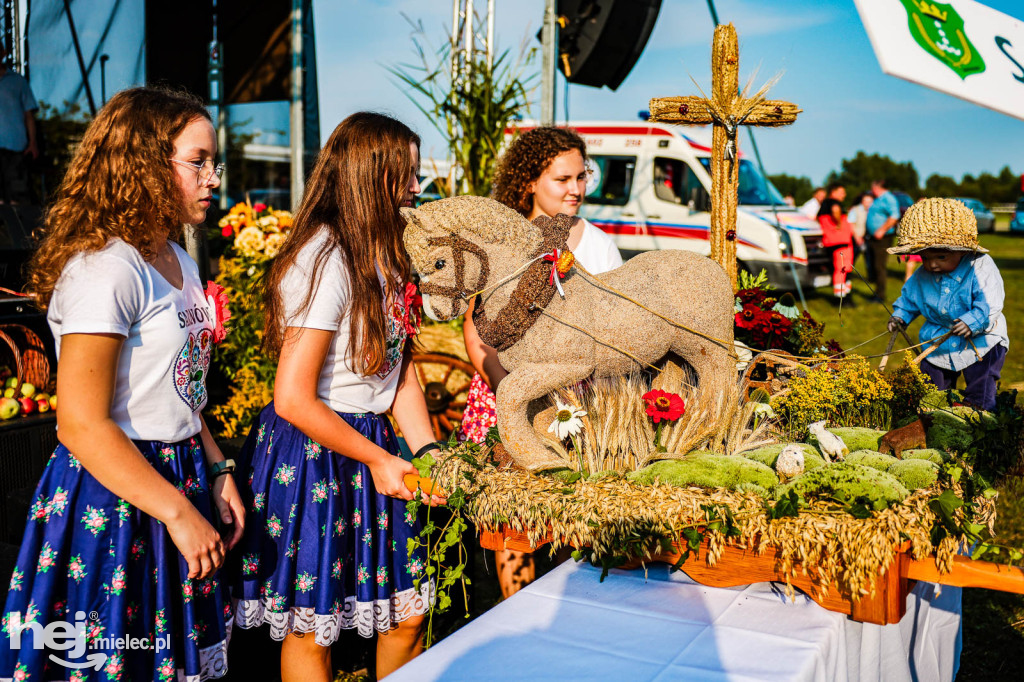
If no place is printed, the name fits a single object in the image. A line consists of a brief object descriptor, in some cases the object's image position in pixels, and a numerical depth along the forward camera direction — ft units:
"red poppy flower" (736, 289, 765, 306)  8.23
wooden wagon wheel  13.84
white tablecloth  4.27
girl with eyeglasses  4.51
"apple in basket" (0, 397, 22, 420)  11.43
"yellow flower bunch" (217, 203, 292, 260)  14.94
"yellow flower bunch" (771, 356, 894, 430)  6.98
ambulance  32.60
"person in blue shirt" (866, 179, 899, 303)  34.73
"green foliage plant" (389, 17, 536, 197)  17.56
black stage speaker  21.61
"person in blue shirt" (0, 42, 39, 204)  16.96
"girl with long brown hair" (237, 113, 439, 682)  5.43
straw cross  7.82
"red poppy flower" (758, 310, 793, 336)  7.77
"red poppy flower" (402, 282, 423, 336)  6.18
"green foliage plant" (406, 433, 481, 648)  5.41
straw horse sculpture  5.30
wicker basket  12.67
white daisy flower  5.60
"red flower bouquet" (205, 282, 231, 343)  5.64
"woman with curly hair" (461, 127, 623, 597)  7.63
